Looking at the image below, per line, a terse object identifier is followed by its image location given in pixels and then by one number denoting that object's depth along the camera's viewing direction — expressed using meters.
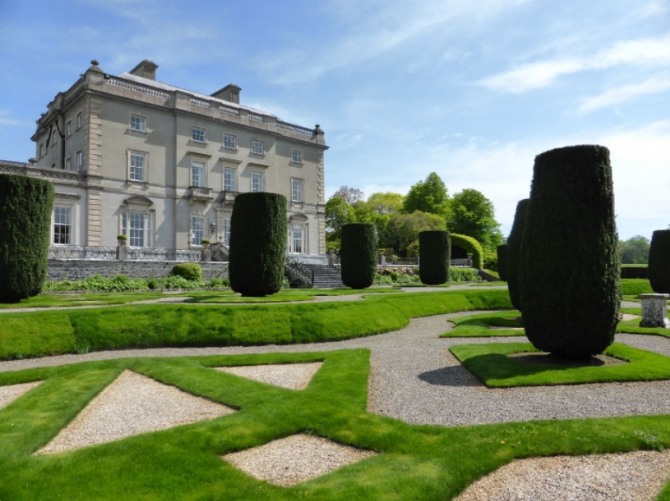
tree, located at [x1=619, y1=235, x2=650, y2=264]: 111.16
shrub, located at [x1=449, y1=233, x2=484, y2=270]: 48.53
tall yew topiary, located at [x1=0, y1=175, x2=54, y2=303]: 13.52
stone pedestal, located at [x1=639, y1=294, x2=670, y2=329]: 13.56
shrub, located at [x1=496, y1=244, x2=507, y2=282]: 21.73
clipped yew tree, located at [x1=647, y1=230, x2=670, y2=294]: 24.17
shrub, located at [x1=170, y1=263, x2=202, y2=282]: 26.34
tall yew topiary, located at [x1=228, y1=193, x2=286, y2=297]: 16.61
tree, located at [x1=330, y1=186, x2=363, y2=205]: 68.62
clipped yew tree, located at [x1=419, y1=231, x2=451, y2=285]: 27.72
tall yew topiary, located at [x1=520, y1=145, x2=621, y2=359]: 8.20
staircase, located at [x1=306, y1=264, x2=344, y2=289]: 28.52
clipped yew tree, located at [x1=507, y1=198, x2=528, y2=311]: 14.53
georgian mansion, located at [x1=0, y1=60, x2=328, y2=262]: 29.97
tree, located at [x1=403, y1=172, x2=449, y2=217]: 62.81
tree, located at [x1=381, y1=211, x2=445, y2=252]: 53.44
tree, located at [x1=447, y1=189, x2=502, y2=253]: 60.91
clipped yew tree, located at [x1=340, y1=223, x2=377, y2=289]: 23.80
